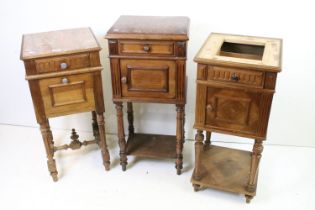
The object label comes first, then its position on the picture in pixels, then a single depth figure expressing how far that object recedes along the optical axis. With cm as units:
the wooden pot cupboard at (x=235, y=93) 166
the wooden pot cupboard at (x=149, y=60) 183
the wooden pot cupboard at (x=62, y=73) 184
